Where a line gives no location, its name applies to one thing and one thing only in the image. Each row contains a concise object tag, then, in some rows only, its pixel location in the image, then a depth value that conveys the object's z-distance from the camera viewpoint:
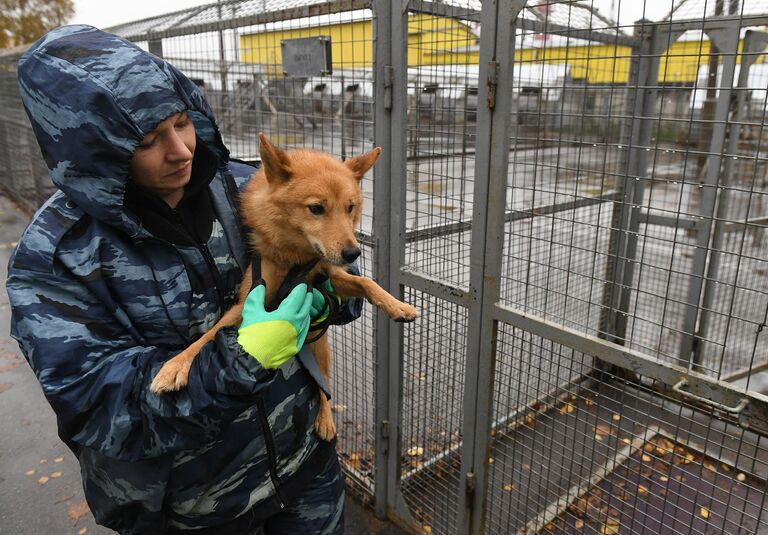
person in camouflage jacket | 1.47
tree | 23.36
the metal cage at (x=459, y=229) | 2.40
